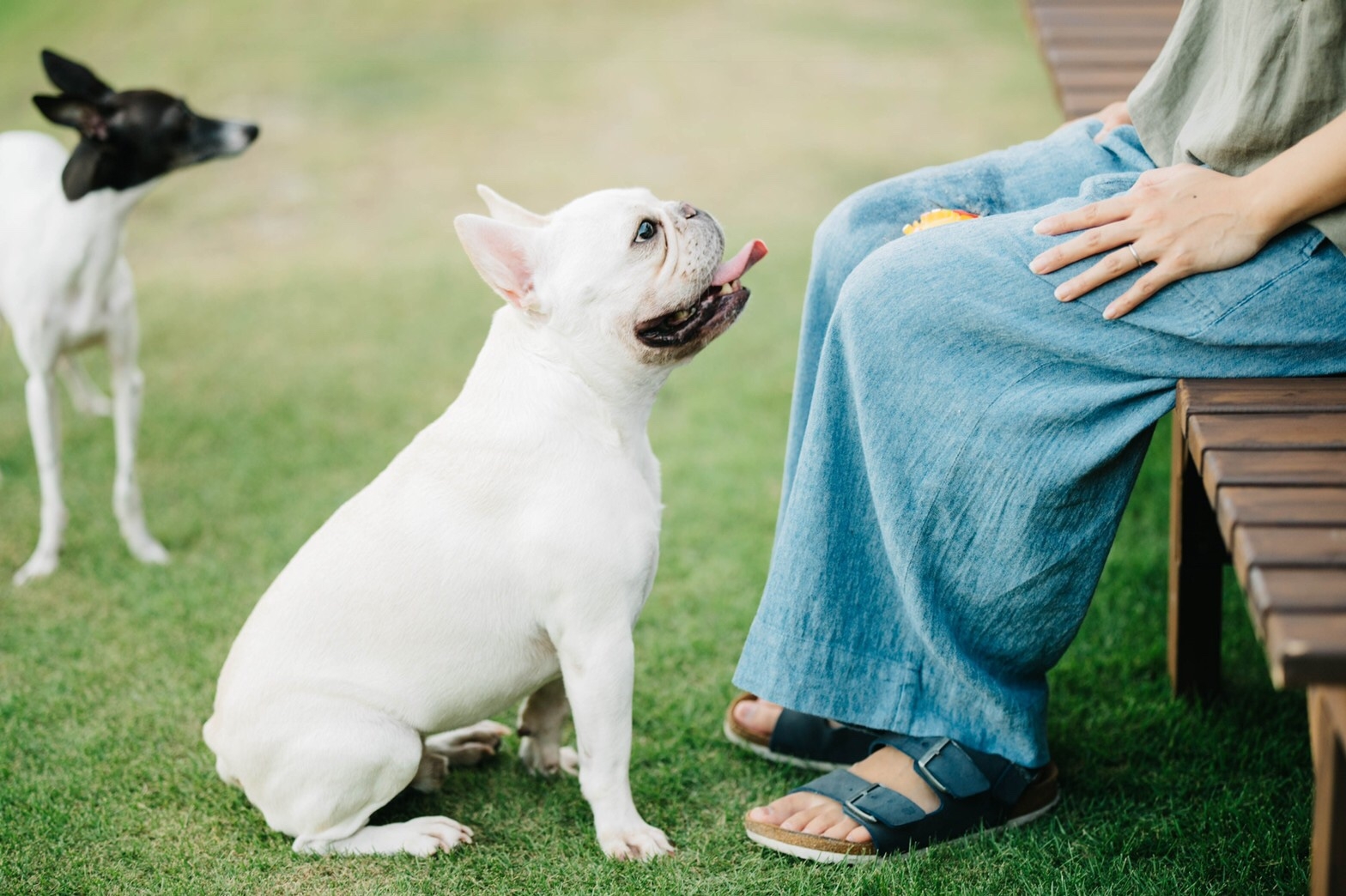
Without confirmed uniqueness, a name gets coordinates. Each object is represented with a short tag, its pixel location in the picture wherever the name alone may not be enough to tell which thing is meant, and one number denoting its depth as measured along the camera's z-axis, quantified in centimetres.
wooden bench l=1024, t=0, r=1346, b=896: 144
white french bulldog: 234
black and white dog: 394
